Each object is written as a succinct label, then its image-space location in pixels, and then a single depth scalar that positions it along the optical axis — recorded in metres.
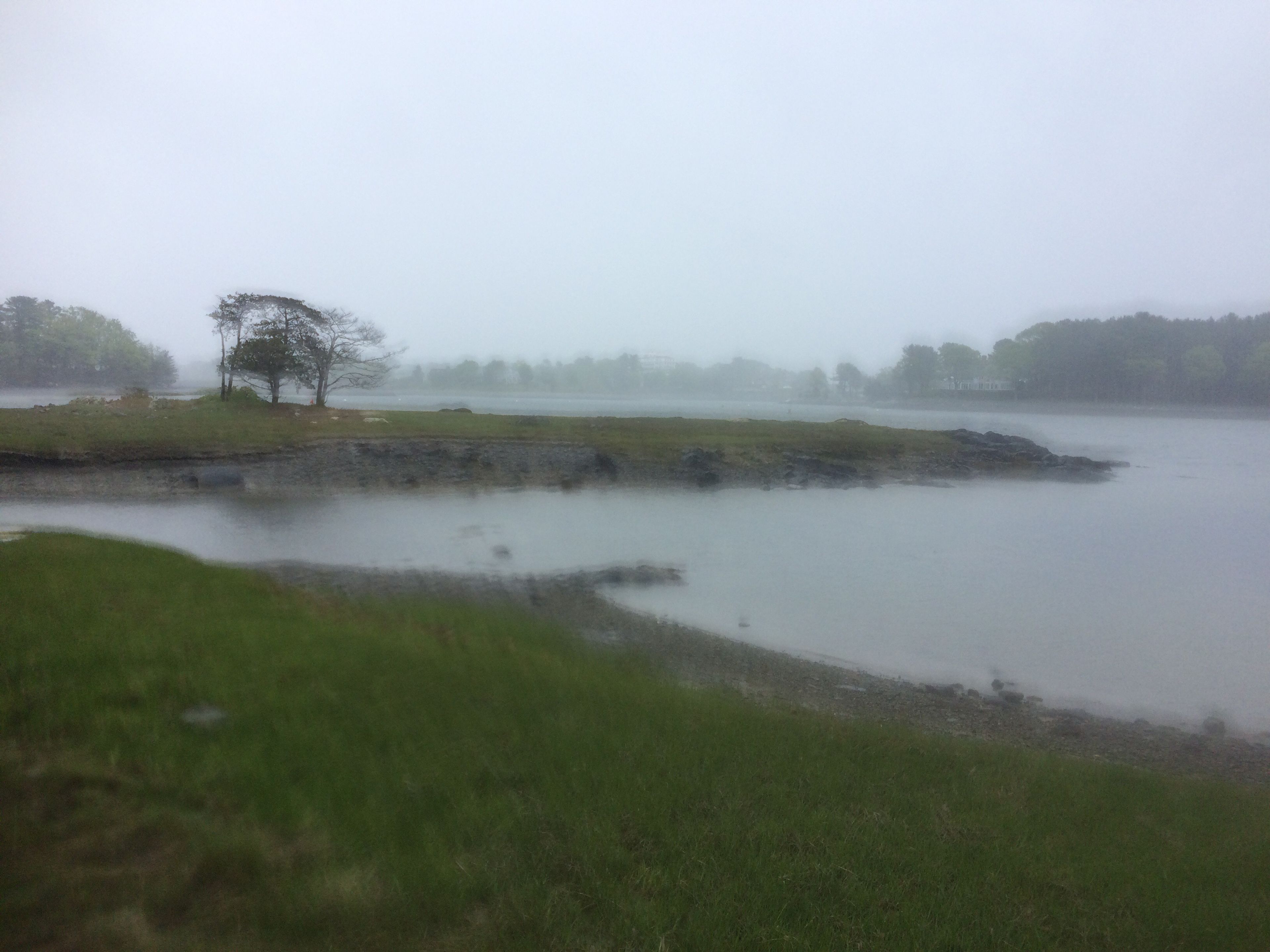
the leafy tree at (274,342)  34.25
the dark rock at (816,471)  33.72
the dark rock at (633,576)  14.96
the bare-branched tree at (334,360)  37.38
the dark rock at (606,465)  31.11
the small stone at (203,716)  4.74
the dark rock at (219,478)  23.81
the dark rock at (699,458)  33.12
